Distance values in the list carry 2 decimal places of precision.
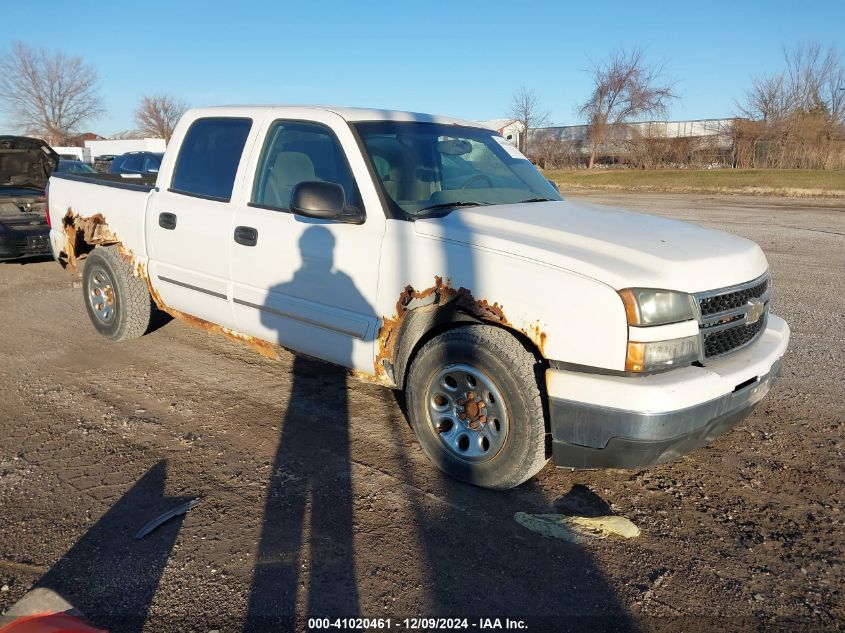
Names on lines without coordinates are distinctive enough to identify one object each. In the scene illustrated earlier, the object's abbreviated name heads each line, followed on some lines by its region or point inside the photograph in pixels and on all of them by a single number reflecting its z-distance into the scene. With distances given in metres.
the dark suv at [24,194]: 9.28
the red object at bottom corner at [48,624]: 2.29
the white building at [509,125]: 51.47
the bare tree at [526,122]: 54.94
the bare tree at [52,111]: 58.25
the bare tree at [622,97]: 52.72
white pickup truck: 3.06
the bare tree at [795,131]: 37.97
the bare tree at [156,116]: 65.50
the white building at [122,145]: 55.00
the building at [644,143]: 43.66
